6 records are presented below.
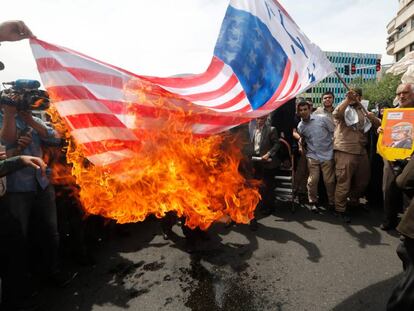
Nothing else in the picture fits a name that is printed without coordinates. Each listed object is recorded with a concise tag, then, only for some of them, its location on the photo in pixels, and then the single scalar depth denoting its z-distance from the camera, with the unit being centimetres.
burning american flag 243
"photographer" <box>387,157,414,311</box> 214
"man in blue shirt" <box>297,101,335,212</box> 553
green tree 3718
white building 4331
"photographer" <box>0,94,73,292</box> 289
